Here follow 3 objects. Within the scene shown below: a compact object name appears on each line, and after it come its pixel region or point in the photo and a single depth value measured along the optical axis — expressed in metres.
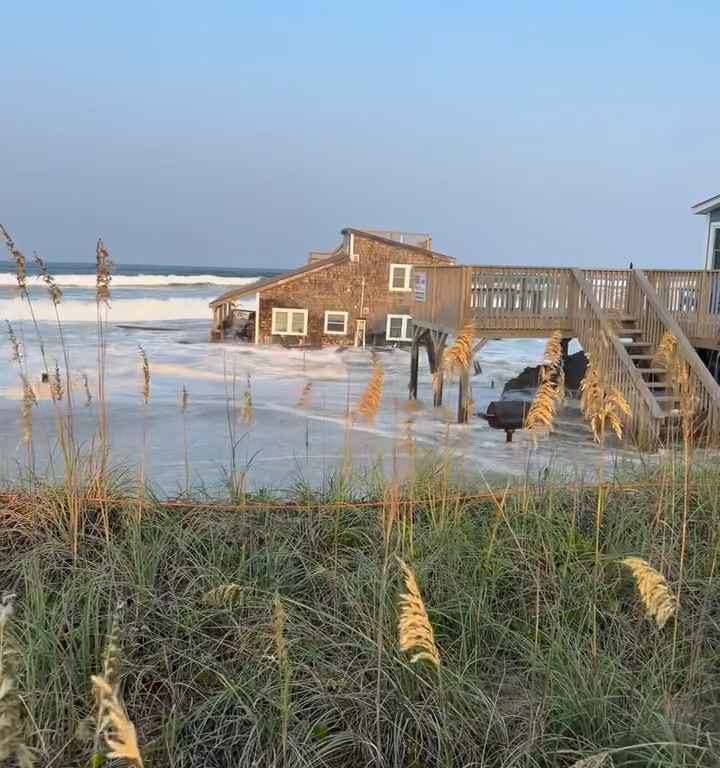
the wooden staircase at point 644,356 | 11.06
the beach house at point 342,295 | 31.34
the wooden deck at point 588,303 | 12.59
